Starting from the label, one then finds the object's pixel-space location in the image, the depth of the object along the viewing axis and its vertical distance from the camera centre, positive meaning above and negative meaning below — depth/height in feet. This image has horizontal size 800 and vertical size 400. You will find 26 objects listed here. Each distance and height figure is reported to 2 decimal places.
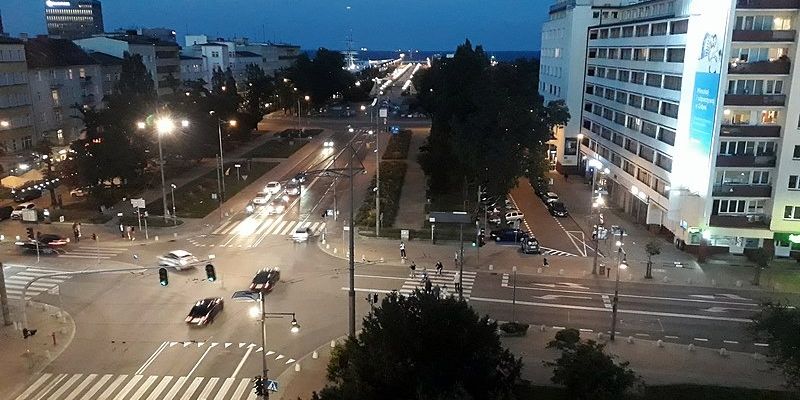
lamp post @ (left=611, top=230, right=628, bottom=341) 99.86 -40.91
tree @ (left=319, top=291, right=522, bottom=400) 67.72 -33.17
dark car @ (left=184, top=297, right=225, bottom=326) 104.42 -42.01
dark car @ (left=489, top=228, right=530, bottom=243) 156.04 -42.20
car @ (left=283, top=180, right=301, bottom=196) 206.76 -40.42
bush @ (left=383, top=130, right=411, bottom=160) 275.18 -36.03
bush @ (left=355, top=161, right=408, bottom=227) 171.94 -40.10
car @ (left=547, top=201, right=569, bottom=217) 182.69 -41.95
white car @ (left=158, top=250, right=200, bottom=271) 131.54 -41.18
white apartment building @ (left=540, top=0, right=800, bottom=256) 137.49 -13.09
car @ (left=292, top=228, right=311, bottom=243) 154.92 -41.99
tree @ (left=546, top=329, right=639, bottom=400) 72.79 -37.50
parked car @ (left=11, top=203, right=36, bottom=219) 167.53 -38.50
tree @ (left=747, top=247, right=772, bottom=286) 126.52 -39.61
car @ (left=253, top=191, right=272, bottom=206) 190.29 -40.16
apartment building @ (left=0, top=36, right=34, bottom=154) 223.30 -10.40
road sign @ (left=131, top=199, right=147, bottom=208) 154.31 -33.42
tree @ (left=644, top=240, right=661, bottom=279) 131.34 -38.82
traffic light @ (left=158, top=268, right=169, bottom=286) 81.03 -27.40
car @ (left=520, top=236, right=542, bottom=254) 147.43 -42.65
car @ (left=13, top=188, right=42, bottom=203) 187.93 -38.17
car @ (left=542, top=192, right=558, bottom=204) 196.44 -40.75
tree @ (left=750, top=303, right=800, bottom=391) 72.49 -32.73
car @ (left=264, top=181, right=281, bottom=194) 205.36 -39.40
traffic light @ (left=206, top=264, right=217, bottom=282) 82.81 -27.70
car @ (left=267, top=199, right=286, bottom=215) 185.94 -42.10
